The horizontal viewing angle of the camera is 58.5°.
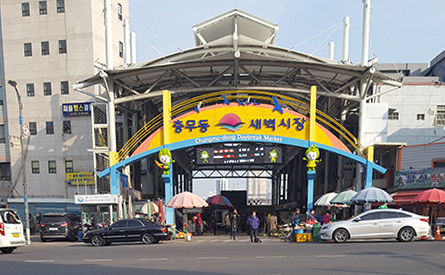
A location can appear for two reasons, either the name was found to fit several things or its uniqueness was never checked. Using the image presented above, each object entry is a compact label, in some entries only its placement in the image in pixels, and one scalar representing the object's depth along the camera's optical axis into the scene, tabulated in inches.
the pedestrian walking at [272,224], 895.7
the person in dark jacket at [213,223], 1123.4
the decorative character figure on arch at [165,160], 960.9
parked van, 579.5
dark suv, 898.7
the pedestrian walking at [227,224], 1112.8
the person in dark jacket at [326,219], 824.3
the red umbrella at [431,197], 762.8
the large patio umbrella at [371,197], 762.2
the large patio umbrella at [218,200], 1135.3
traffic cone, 681.0
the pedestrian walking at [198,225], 1008.3
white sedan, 634.2
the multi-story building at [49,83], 1389.0
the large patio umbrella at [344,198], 848.3
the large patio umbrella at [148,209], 986.4
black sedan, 738.2
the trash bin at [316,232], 753.6
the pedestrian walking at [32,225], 1129.4
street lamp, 846.5
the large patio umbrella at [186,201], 869.9
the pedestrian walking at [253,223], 782.8
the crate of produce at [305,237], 772.6
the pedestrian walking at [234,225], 876.6
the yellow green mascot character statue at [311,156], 956.0
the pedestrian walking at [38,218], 1112.8
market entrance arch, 984.3
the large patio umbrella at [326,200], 916.6
